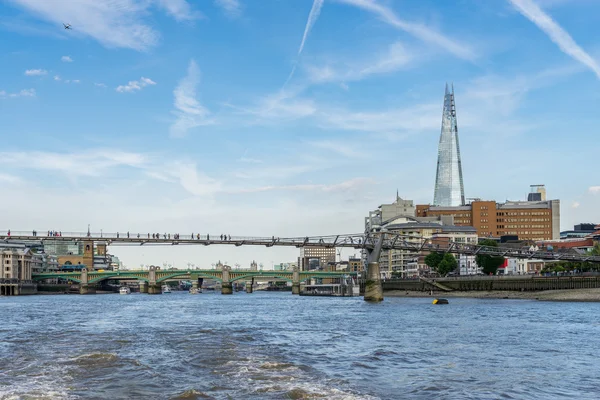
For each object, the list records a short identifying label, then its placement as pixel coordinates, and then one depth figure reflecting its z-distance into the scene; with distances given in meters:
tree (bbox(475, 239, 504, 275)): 182.88
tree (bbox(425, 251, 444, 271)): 192.62
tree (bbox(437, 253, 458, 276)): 184.48
